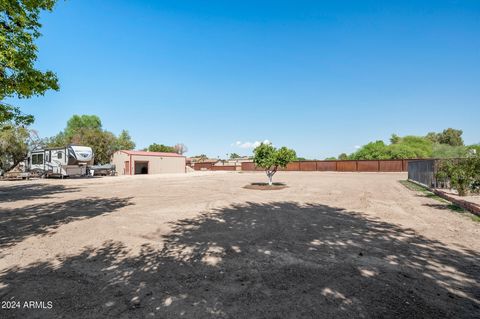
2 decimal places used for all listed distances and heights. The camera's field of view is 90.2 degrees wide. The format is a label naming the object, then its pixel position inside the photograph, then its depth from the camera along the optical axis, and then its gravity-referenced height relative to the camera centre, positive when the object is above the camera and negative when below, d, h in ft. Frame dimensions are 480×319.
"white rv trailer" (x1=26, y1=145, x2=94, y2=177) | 83.56 +1.14
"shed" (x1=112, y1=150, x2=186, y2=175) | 133.59 +0.79
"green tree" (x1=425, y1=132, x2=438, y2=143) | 289.00 +34.67
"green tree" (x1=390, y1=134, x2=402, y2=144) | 257.44 +27.78
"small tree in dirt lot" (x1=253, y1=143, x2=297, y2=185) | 62.23 +2.05
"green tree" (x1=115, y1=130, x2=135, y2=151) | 162.49 +15.38
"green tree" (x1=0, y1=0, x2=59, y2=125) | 29.73 +13.85
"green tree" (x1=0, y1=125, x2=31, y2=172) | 108.37 +7.77
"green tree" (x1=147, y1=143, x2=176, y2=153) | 233.68 +15.23
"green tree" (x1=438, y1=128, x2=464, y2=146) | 280.31 +32.23
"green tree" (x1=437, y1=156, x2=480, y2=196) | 32.65 -1.40
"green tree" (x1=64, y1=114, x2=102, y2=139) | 230.27 +40.34
